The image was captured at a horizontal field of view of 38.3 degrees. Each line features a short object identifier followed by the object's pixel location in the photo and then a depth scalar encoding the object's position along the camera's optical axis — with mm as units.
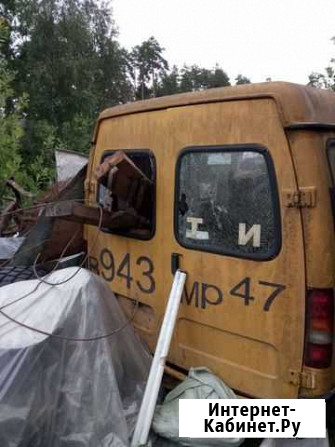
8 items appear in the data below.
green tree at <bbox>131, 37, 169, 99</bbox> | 56097
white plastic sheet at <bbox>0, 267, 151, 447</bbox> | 2395
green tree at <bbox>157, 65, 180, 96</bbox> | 57656
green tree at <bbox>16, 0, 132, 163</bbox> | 16109
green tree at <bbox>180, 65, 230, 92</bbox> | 64769
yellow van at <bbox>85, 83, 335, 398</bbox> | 2316
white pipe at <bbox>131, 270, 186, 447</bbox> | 2598
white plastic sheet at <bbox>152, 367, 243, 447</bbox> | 2572
